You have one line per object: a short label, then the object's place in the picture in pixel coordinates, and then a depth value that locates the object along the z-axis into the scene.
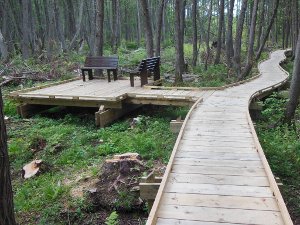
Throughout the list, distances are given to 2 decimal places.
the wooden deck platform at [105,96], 7.31
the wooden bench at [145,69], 8.74
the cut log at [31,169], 5.13
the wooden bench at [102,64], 9.69
